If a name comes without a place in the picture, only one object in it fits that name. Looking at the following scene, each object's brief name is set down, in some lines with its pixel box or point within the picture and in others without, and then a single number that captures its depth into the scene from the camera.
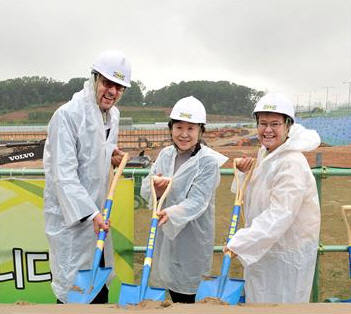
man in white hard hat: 2.50
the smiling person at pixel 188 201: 2.83
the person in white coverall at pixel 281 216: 2.43
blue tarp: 37.03
